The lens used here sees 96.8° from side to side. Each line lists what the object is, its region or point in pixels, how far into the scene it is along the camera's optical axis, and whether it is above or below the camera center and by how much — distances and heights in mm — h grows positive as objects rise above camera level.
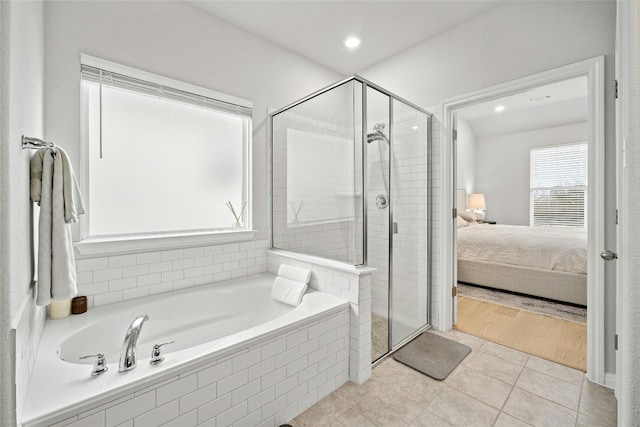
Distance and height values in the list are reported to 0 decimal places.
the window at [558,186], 5559 +529
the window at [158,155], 1937 +455
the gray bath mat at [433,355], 2041 -1121
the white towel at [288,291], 2109 -605
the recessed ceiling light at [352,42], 2711 +1659
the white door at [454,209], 2627 +27
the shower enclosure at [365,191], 2100 +181
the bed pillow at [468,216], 5459 -80
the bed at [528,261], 3141 -601
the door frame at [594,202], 1822 +63
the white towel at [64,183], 1233 +131
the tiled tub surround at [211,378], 1043 -728
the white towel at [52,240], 1199 -117
